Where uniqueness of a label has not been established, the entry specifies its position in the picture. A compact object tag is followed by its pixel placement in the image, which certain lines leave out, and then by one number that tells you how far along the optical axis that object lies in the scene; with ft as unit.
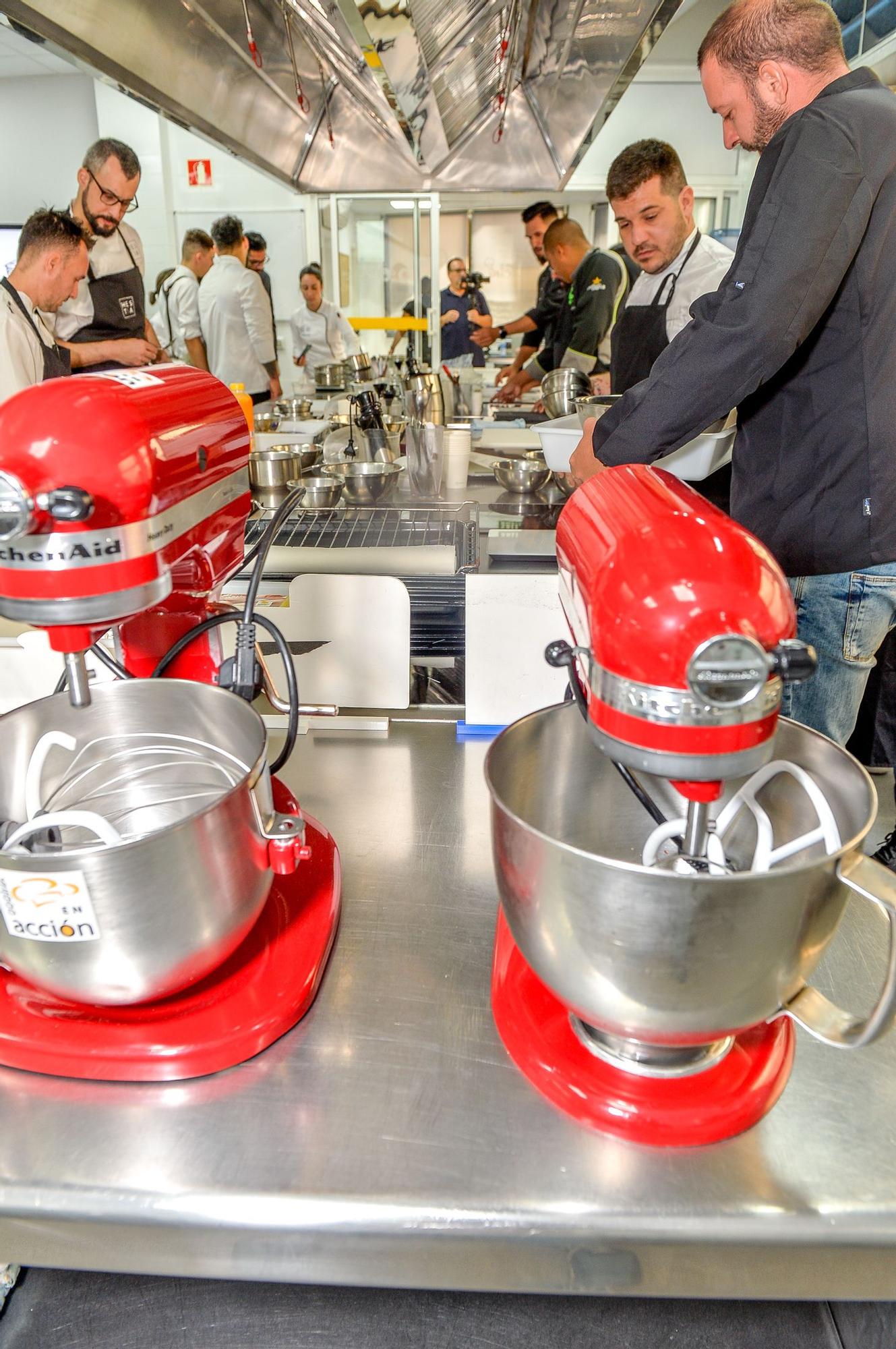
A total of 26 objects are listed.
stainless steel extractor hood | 5.87
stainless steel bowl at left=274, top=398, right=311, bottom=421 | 10.18
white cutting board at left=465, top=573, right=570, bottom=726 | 3.55
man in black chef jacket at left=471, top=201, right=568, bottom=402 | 14.99
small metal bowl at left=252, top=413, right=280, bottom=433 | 8.07
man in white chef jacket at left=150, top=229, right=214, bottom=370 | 16.75
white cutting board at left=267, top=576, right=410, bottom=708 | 3.65
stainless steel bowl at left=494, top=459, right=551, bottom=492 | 5.69
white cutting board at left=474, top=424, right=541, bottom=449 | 8.51
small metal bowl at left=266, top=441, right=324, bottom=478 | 6.12
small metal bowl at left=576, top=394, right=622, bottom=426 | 5.53
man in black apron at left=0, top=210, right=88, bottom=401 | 8.07
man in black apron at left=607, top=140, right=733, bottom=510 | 7.73
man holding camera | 22.97
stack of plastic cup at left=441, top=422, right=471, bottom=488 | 5.94
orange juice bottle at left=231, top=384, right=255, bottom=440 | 4.56
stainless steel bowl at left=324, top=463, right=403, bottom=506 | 5.24
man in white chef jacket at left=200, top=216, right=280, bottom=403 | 15.98
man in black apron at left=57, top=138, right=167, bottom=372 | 10.01
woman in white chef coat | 18.87
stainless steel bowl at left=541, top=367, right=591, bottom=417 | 8.78
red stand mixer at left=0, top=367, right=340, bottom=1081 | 1.72
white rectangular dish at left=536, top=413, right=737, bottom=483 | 4.41
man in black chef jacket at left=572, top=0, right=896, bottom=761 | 3.34
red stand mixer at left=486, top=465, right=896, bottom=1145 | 1.48
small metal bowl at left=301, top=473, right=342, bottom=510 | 5.11
